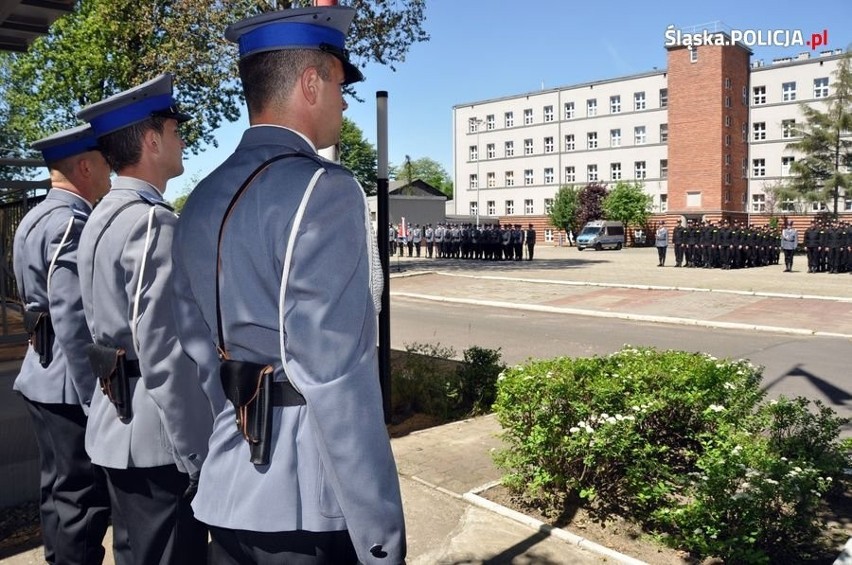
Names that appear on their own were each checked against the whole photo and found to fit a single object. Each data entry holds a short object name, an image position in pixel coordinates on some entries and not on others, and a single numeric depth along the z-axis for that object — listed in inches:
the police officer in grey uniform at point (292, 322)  63.8
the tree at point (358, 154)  3348.2
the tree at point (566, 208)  2201.0
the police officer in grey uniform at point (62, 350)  126.0
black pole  205.8
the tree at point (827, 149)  1834.4
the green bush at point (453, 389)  269.1
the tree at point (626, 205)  2101.4
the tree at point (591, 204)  2159.2
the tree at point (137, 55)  794.8
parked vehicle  1823.3
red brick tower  2142.0
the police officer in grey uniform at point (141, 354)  95.9
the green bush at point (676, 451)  142.9
